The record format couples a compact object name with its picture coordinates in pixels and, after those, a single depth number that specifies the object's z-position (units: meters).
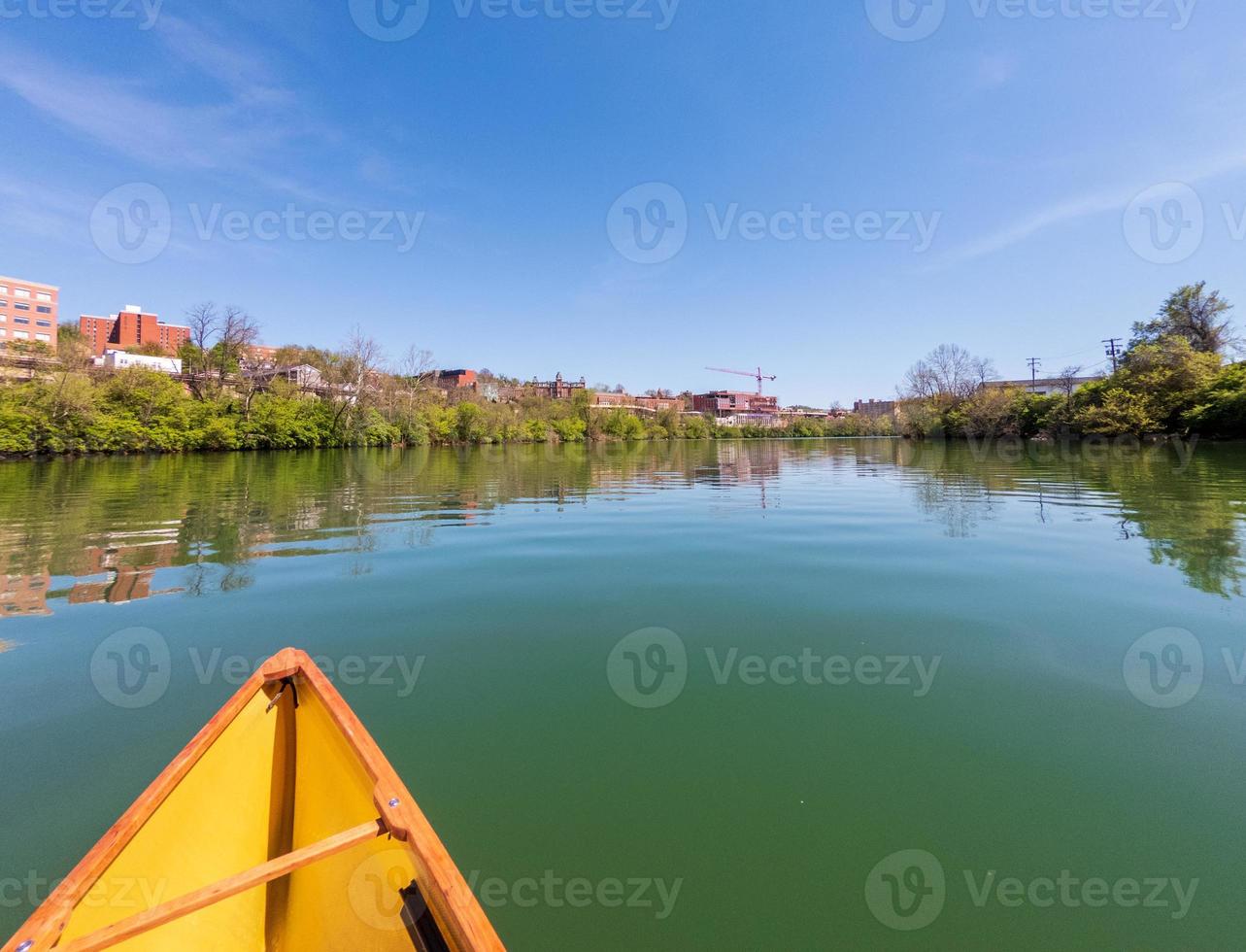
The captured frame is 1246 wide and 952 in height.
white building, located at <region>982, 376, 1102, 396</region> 58.23
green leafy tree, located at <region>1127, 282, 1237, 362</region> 40.28
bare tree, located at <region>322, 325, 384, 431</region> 49.69
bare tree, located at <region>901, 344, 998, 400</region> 62.22
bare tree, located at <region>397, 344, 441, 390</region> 60.44
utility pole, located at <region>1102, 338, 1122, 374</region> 46.88
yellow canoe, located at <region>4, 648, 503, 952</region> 1.61
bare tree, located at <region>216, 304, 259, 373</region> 45.31
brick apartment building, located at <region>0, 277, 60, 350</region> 71.50
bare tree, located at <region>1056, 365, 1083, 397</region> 59.91
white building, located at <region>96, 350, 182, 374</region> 56.09
